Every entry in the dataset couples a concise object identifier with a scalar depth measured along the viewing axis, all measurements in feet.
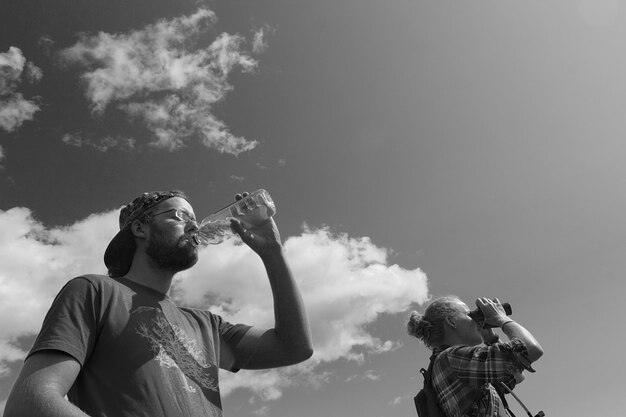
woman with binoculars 5.41
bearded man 2.63
